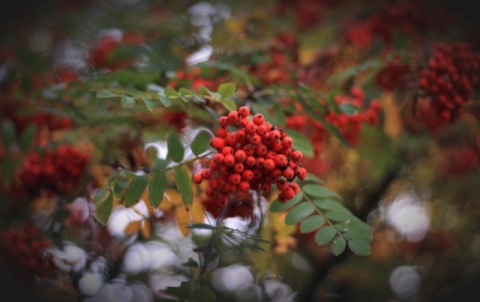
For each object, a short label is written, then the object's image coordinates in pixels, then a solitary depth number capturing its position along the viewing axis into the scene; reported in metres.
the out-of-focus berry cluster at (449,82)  0.75
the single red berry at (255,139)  0.61
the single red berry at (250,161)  0.61
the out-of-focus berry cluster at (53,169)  0.82
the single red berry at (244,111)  0.62
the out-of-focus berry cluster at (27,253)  0.78
